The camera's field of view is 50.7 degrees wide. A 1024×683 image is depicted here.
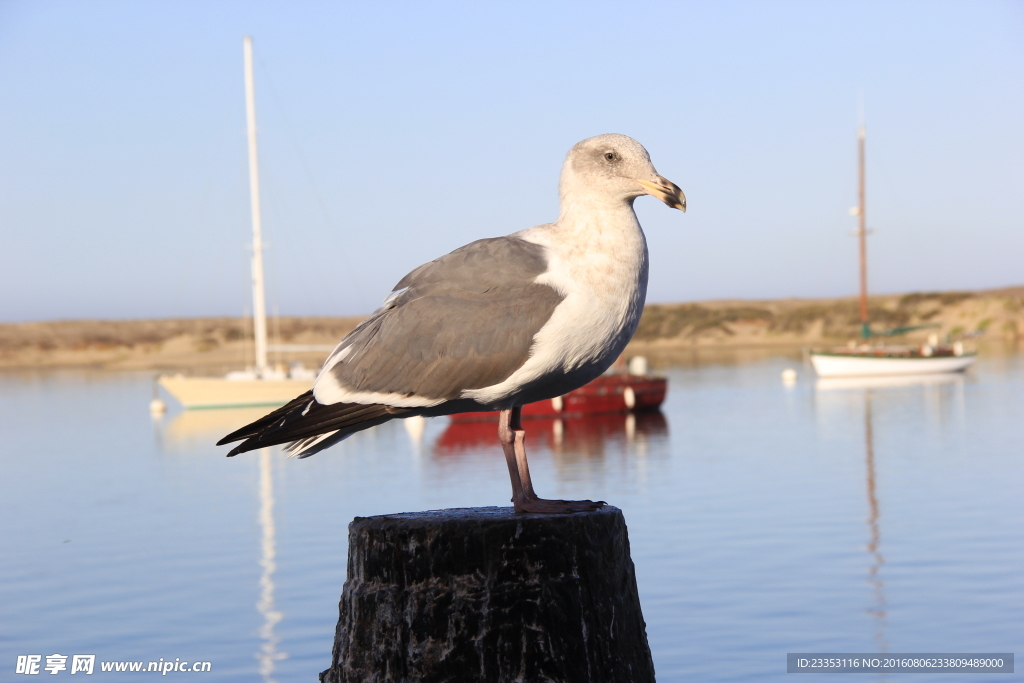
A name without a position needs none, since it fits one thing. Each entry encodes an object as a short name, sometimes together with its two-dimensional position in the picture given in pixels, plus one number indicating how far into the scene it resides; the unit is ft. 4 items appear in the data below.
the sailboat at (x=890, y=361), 190.19
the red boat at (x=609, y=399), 136.05
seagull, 16.47
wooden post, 14.16
